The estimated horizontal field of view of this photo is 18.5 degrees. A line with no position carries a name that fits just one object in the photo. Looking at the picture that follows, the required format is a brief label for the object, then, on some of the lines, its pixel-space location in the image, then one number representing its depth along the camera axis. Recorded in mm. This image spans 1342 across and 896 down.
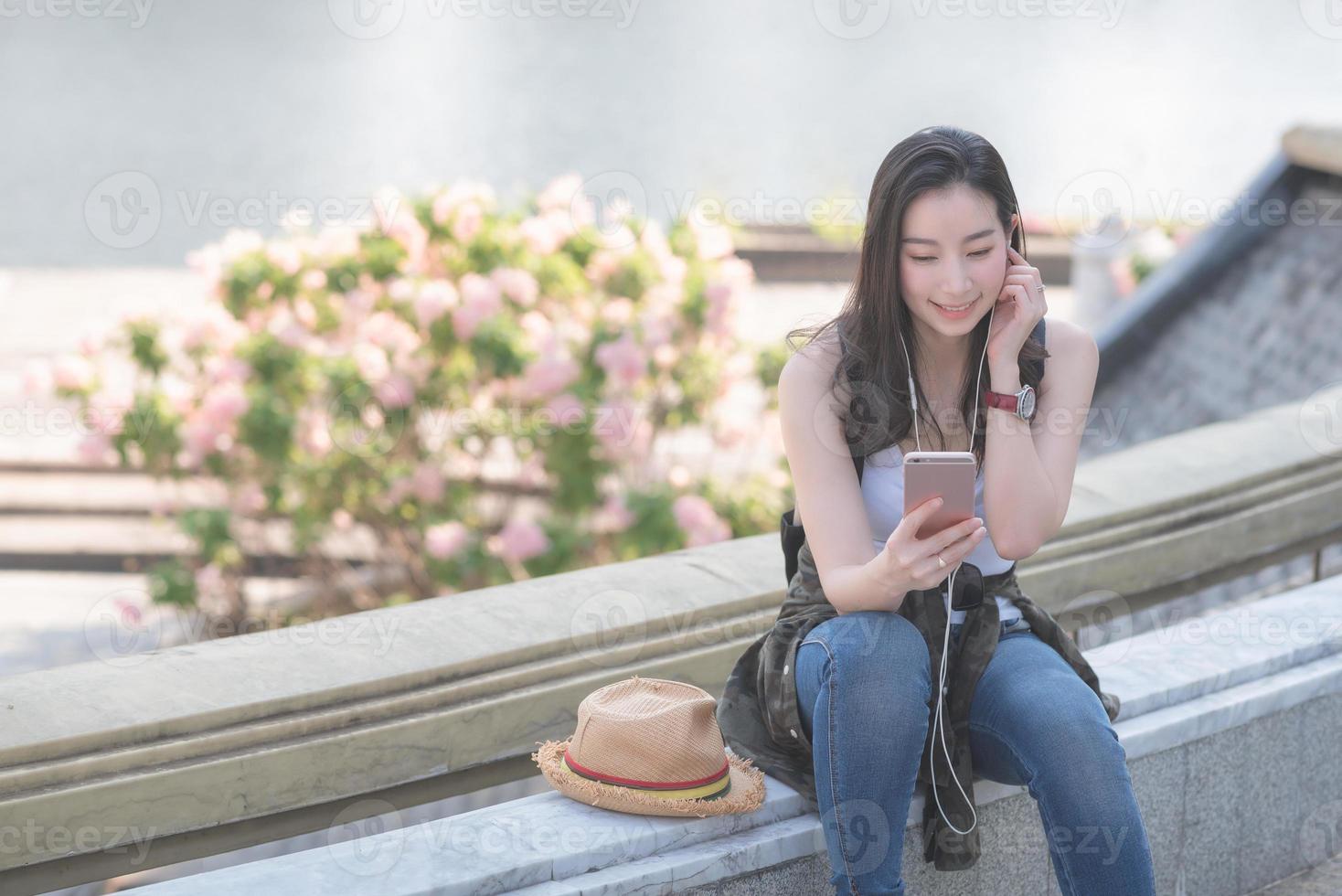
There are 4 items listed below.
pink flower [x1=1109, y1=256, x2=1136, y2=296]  10520
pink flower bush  5893
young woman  4200
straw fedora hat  4235
